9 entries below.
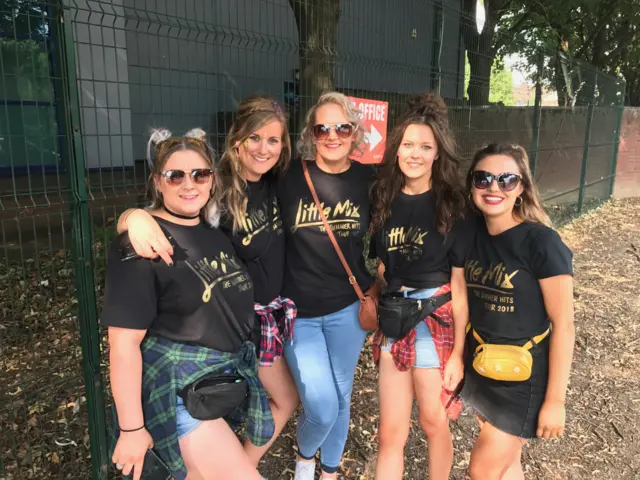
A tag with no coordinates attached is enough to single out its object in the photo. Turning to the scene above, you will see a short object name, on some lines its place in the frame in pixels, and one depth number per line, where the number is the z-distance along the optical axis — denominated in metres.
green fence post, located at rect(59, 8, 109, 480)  2.33
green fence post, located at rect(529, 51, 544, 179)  8.11
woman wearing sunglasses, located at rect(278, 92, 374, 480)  2.53
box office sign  4.73
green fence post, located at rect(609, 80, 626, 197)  12.20
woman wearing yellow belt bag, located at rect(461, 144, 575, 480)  2.12
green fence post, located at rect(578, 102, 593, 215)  10.20
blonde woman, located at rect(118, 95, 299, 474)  2.35
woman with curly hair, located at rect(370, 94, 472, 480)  2.42
